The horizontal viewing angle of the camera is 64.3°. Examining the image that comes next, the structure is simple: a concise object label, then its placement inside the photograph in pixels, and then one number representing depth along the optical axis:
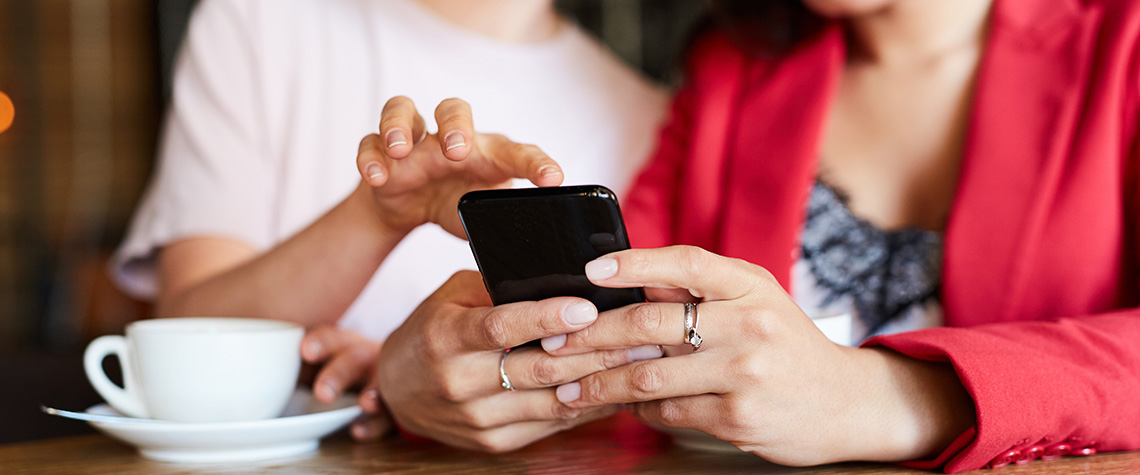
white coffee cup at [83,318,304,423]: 0.69
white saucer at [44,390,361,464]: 0.67
